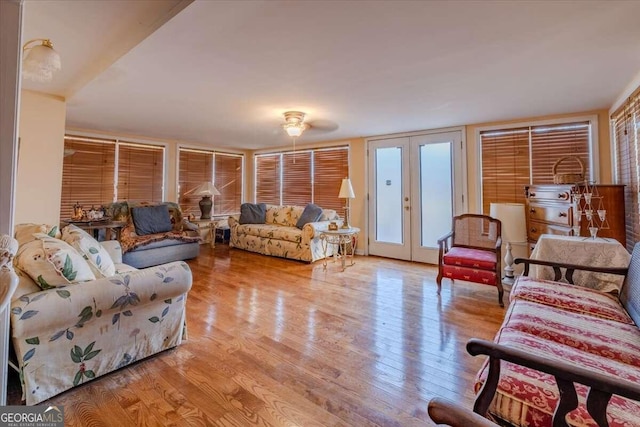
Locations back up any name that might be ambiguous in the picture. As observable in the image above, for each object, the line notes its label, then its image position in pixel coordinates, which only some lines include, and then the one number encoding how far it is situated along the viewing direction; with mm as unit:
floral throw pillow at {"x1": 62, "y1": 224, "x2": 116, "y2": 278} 1897
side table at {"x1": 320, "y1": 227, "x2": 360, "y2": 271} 4281
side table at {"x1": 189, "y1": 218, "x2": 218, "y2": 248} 5766
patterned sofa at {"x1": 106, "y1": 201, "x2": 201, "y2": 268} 4133
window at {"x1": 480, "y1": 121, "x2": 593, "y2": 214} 3516
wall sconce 1705
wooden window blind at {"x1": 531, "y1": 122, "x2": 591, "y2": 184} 3480
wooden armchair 2986
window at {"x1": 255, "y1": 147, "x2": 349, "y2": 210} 5602
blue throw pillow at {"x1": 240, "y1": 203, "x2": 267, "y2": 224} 5816
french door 4363
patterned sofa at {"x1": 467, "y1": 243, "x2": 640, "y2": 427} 892
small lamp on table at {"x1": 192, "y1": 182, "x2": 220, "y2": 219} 5746
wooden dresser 2619
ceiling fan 3576
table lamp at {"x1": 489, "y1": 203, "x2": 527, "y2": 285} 3377
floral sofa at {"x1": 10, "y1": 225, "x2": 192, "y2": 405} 1464
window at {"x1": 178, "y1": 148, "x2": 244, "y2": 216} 5969
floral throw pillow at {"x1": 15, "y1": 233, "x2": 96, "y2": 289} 1540
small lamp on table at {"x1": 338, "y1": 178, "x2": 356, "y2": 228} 4461
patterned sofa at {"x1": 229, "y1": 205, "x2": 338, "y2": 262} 4652
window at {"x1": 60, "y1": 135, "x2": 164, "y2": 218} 4598
